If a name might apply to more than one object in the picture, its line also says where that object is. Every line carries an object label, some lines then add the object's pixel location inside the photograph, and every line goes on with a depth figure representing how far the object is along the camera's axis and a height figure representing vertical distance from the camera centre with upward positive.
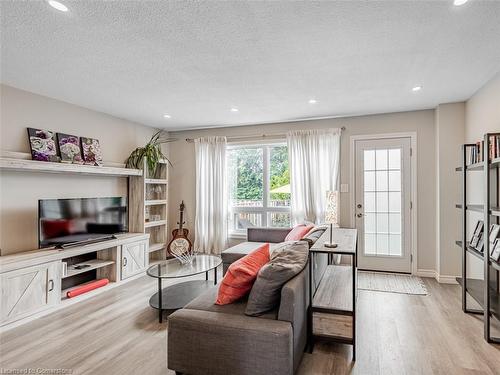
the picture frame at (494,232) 2.53 -0.39
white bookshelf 4.74 -0.31
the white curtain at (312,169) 4.62 +0.32
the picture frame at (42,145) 3.36 +0.54
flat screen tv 3.31 -0.40
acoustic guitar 5.04 -0.98
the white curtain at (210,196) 5.32 -0.13
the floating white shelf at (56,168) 2.98 +0.26
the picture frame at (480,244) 2.82 -0.55
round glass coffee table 2.97 -1.17
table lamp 2.86 -0.19
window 5.15 +0.05
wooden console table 2.19 -0.91
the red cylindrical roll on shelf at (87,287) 3.40 -1.24
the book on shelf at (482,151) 2.52 +0.37
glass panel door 4.37 -0.22
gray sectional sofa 1.77 -0.96
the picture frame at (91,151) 4.02 +0.55
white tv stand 2.74 -0.99
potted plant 4.73 +0.53
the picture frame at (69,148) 3.69 +0.54
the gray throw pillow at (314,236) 2.65 -0.48
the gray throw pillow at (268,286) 1.94 -0.67
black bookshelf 2.49 -0.60
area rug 3.69 -1.30
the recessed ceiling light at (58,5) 1.82 +1.19
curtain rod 5.03 +0.95
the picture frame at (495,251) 2.44 -0.54
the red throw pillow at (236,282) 2.10 -0.69
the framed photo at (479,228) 2.94 -0.41
